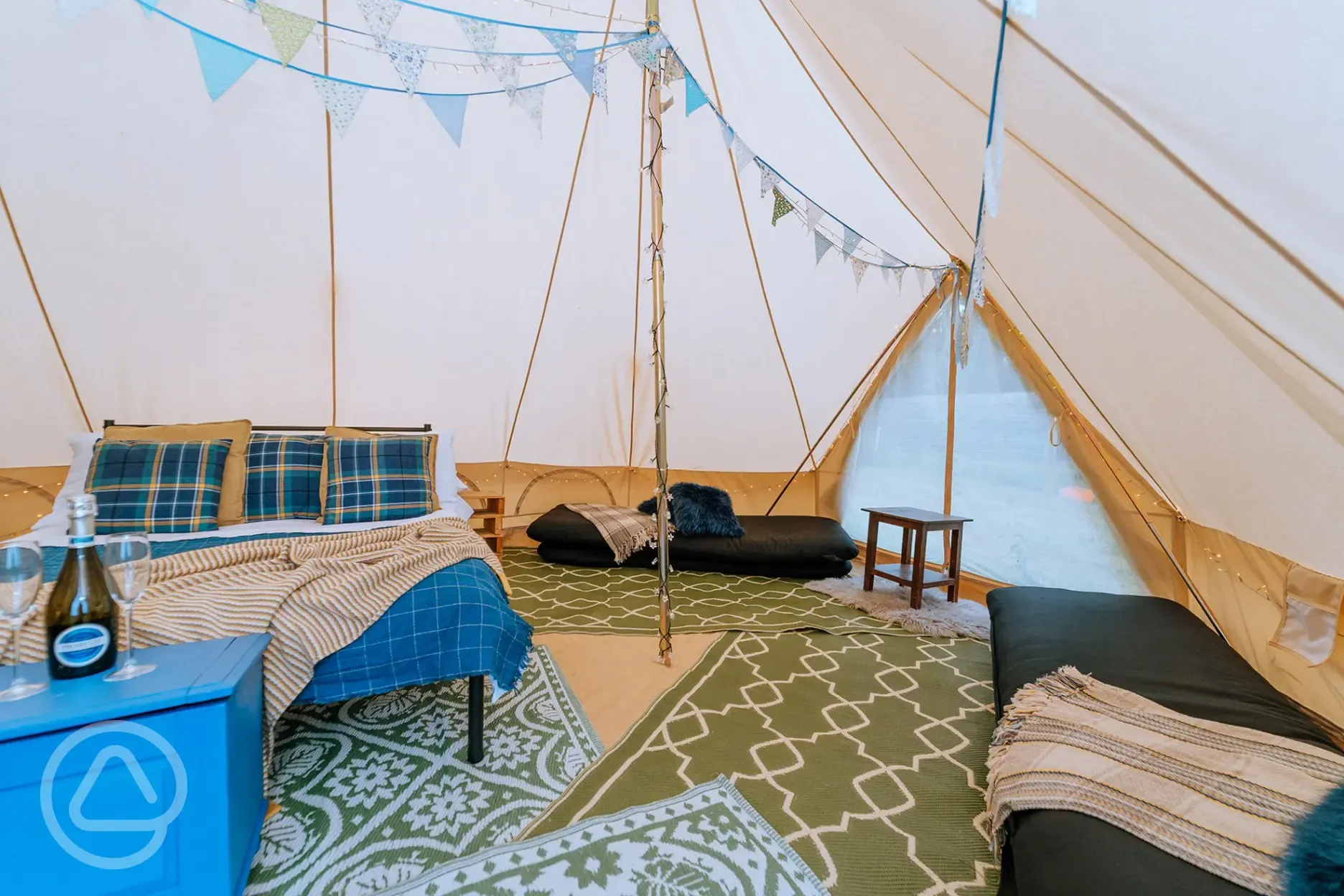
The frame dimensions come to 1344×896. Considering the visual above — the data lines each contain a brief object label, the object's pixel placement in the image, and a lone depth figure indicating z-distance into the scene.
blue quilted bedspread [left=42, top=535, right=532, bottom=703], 1.64
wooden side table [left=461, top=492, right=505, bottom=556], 4.07
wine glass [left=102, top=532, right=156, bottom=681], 1.18
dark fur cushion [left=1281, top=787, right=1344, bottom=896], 0.89
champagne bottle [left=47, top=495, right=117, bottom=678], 1.16
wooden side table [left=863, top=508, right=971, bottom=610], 3.22
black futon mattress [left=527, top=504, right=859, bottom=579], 3.92
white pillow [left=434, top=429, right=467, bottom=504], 3.35
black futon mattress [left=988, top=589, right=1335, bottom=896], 0.98
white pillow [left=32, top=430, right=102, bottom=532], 2.55
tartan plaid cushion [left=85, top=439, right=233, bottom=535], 2.48
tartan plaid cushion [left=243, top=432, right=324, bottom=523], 2.80
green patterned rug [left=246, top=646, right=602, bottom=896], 1.39
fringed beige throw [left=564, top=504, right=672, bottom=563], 4.05
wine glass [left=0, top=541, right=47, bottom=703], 1.11
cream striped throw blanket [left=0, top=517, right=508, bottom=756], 1.45
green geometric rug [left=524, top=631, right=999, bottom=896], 1.47
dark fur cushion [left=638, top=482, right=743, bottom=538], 4.05
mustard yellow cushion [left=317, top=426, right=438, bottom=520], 3.27
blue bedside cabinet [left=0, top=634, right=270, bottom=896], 1.04
